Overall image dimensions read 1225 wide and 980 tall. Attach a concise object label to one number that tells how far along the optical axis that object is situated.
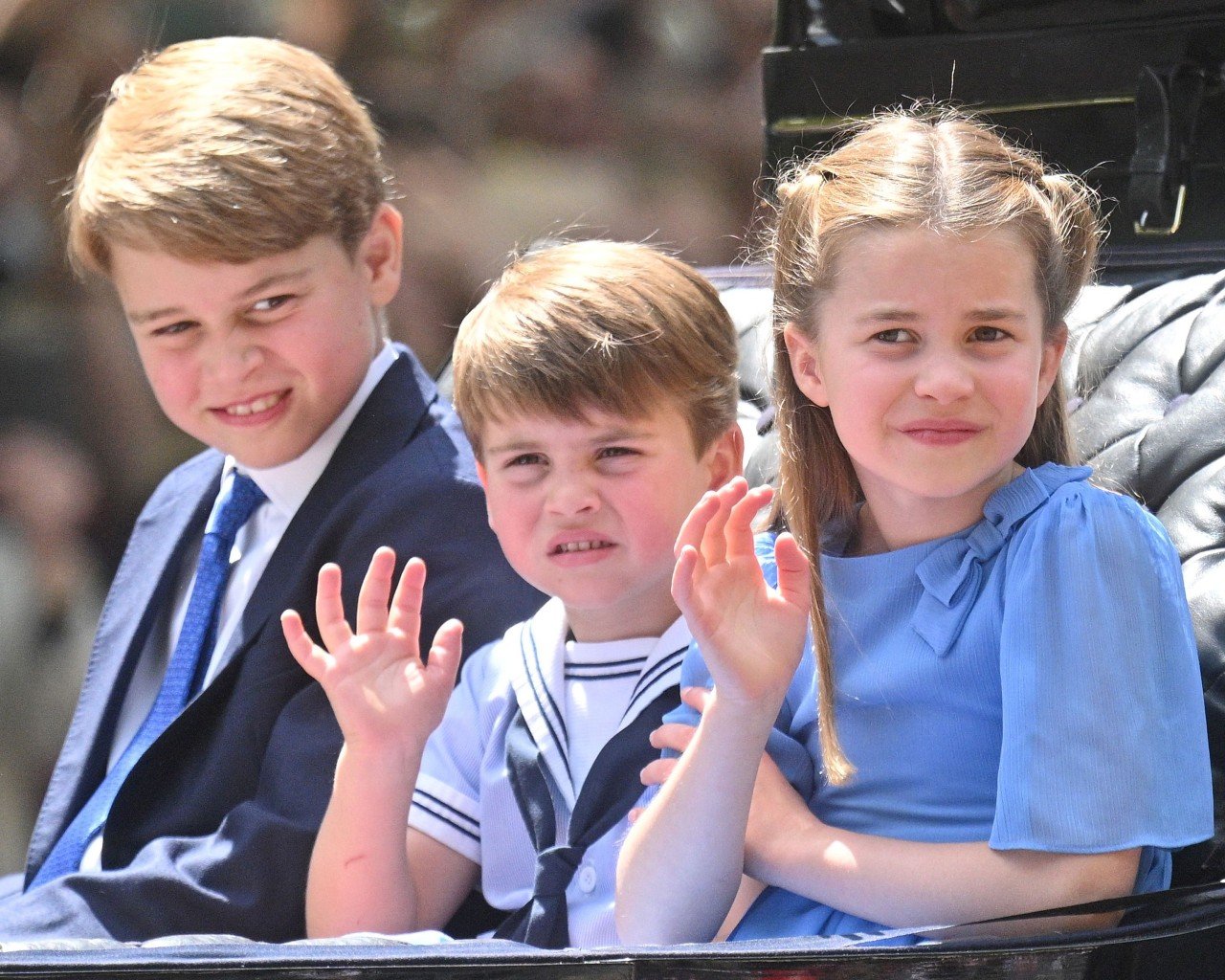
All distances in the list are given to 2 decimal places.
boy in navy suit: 13.78
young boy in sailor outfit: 13.71
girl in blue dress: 13.52
